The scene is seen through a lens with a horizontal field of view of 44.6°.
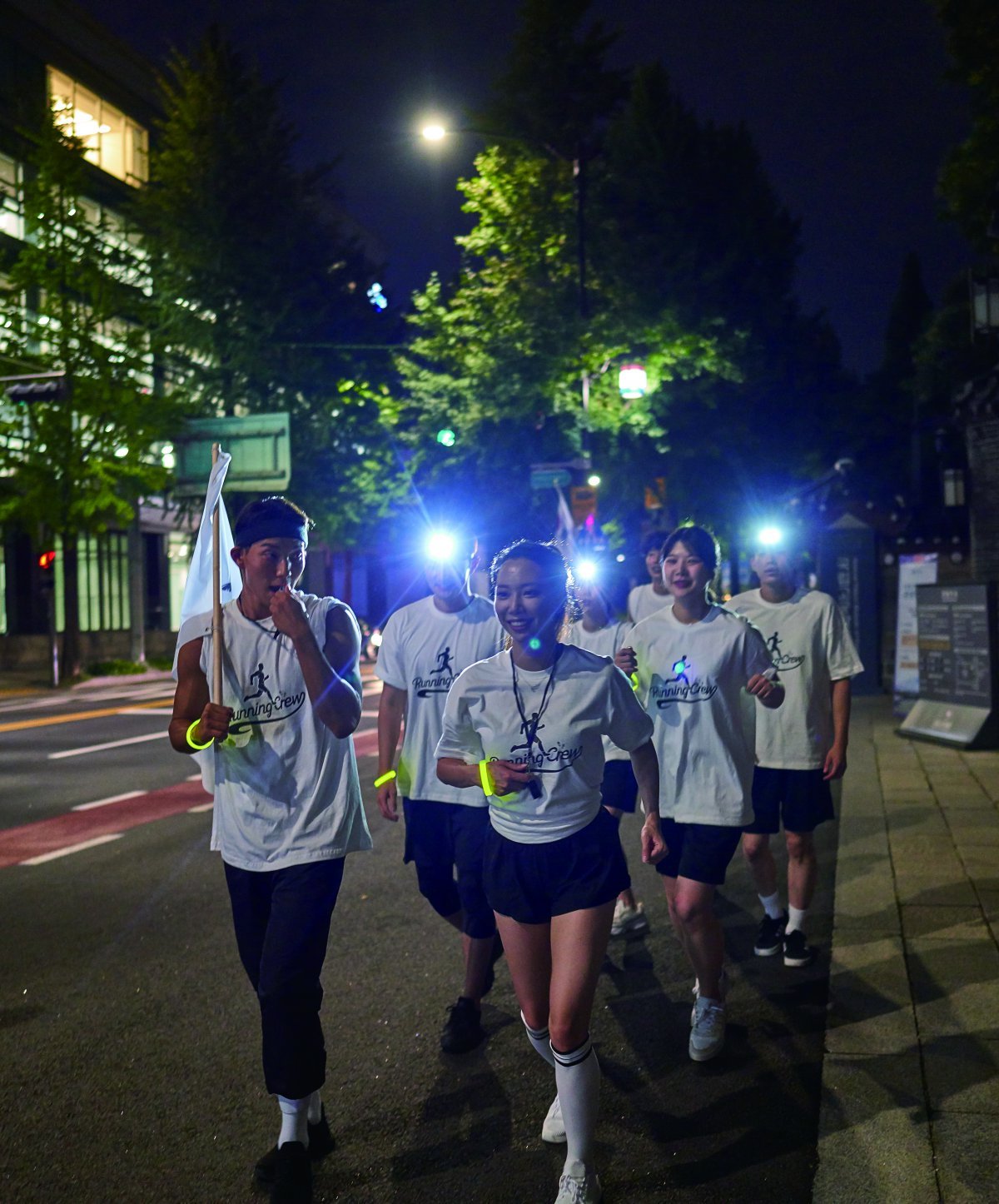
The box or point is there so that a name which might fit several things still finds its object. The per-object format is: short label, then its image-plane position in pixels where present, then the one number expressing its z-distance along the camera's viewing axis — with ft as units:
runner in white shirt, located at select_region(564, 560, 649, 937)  20.31
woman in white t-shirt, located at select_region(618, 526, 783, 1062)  15.15
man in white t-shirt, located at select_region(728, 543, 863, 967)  19.39
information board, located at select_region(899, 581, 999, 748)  43.73
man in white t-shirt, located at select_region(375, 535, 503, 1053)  16.30
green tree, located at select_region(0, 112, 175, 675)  90.58
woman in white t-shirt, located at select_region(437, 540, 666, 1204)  11.30
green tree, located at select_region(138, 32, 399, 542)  101.09
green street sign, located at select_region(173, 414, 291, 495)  71.51
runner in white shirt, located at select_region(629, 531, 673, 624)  27.20
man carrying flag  11.99
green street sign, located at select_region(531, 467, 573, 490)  73.20
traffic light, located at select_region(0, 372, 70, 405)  69.15
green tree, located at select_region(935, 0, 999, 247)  74.84
